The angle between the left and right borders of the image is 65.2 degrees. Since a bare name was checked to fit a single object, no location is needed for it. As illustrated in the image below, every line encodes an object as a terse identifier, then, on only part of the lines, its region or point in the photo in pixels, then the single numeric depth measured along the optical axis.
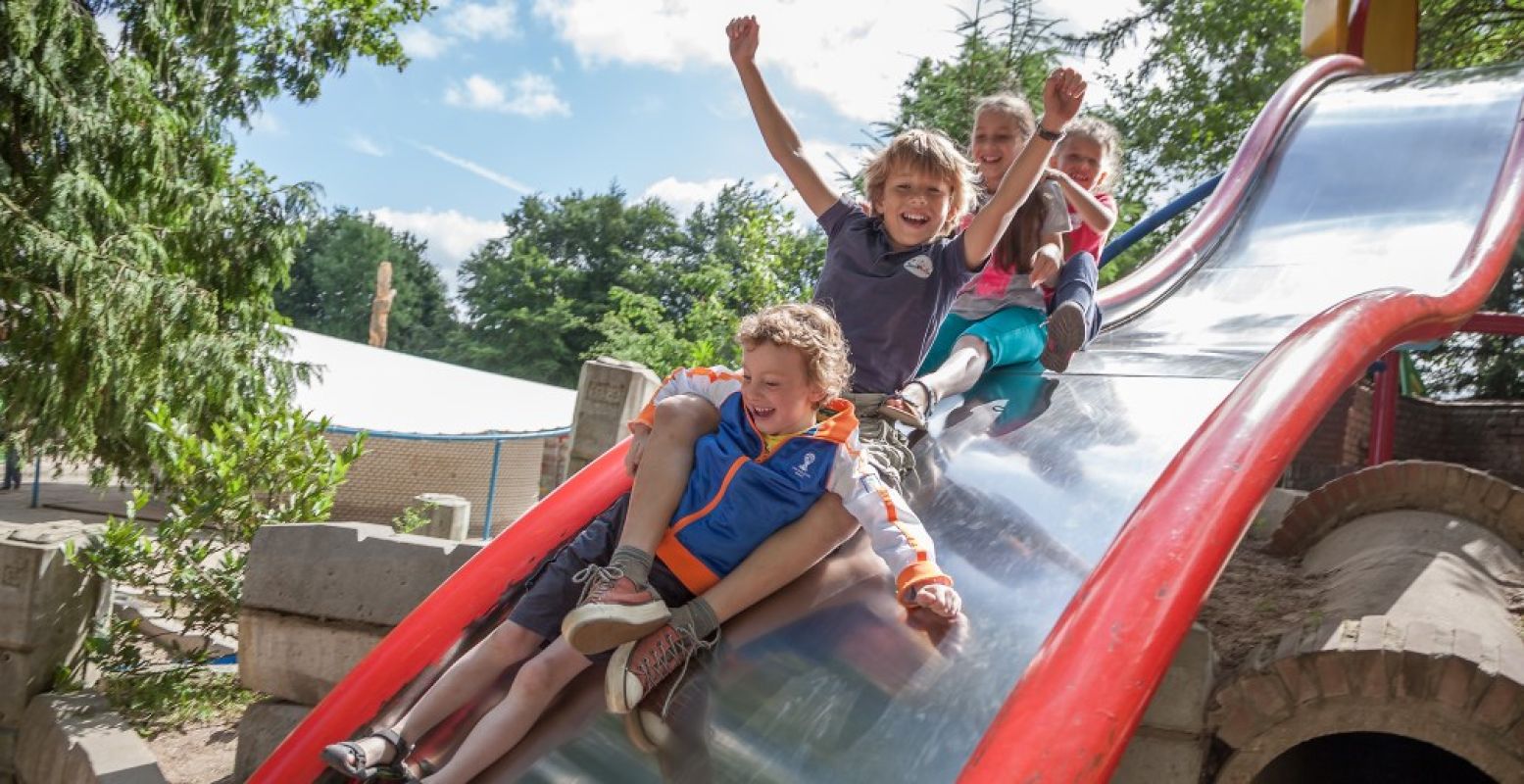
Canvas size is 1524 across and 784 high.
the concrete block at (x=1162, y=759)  2.61
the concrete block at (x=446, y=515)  5.83
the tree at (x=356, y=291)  44.66
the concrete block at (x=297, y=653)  3.35
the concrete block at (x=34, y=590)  3.43
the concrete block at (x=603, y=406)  4.55
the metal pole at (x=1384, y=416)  7.12
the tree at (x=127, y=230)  7.89
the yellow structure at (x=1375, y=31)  7.81
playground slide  1.89
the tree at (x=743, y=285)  13.85
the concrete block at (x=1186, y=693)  2.58
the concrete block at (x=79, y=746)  2.88
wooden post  25.05
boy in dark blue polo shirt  2.33
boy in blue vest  2.25
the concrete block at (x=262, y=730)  3.34
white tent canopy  16.77
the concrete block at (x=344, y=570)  3.32
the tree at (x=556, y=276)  35.50
